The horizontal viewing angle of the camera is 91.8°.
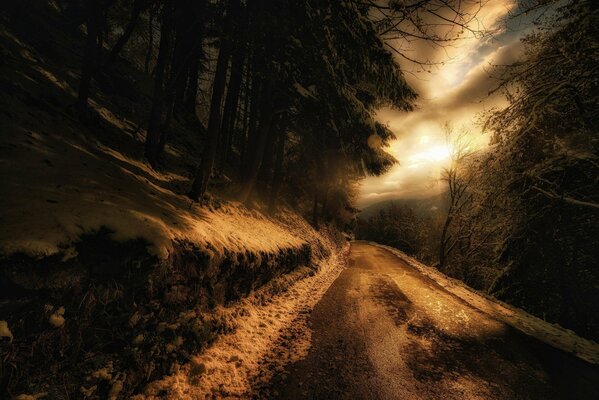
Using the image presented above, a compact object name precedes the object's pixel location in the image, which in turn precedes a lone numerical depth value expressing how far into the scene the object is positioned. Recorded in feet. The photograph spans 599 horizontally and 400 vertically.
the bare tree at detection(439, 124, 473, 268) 73.20
